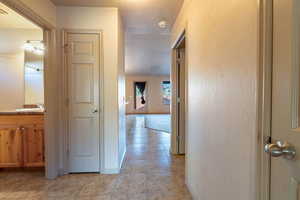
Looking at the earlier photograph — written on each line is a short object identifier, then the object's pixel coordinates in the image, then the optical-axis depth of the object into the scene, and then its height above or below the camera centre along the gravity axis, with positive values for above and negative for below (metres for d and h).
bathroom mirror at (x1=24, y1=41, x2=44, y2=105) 3.36 +0.34
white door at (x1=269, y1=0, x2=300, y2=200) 0.68 -0.03
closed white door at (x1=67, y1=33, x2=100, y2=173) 2.54 -0.06
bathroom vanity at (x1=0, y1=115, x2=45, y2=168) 2.53 -0.62
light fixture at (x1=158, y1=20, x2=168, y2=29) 2.94 +1.22
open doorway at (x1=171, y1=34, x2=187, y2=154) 3.34 -0.09
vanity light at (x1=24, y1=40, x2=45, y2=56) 3.17 +0.90
